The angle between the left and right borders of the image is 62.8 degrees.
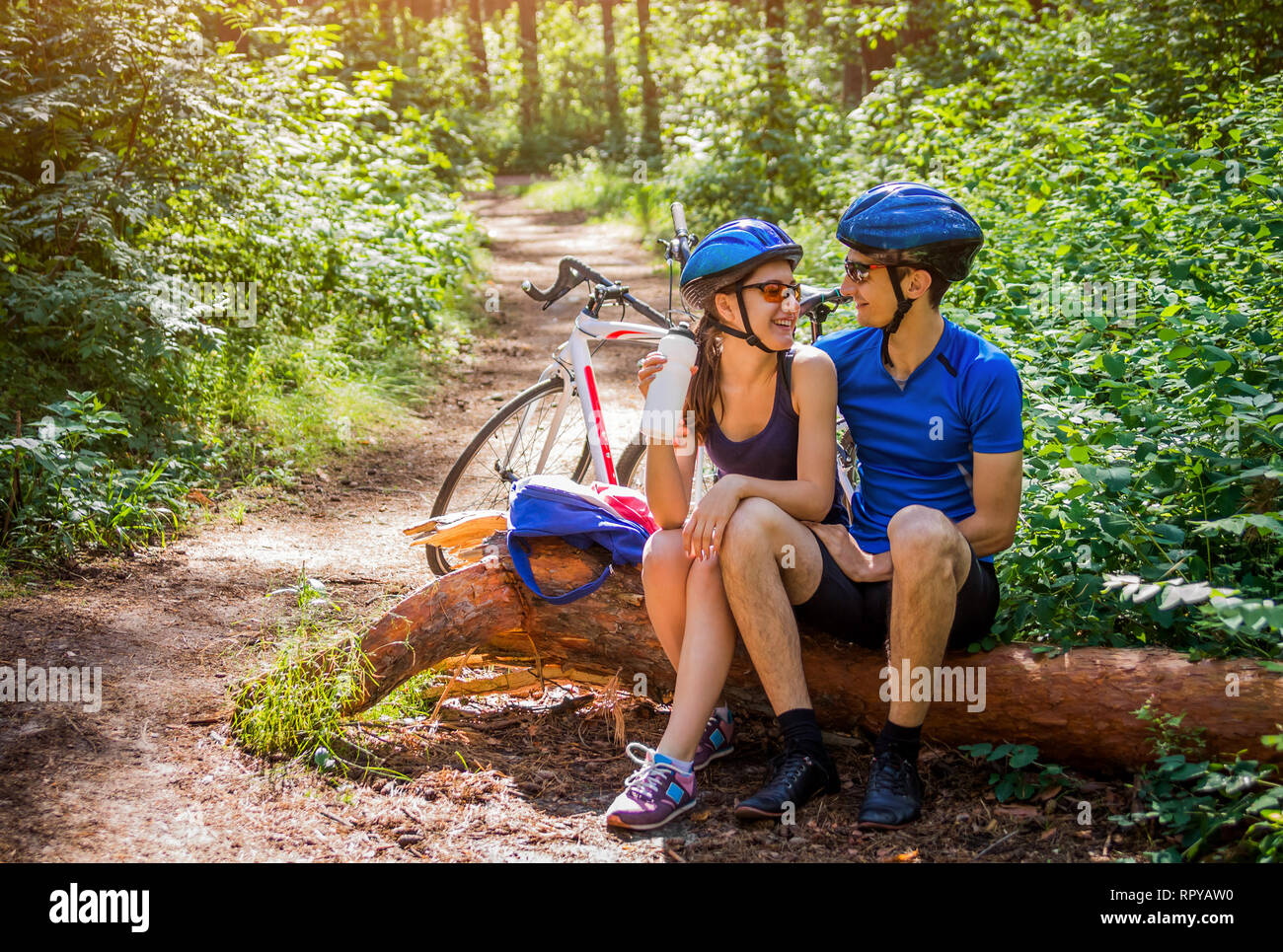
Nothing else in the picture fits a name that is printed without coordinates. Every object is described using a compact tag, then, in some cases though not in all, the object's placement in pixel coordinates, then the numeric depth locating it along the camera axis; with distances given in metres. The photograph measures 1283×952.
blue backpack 3.21
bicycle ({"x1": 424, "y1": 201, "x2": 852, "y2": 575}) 4.04
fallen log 2.57
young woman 2.83
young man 2.68
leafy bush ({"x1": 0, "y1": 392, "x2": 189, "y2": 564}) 4.36
